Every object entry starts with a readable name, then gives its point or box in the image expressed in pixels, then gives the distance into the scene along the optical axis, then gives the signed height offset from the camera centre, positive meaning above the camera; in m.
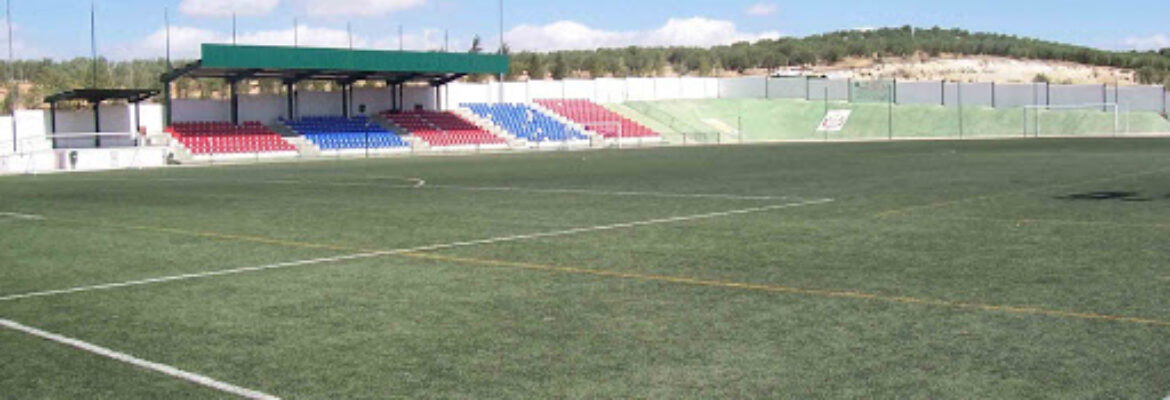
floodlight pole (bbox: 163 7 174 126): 61.75 +2.41
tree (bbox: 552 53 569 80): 117.10 +7.86
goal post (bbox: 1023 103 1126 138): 76.50 +1.30
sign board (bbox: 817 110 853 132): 84.94 +1.53
